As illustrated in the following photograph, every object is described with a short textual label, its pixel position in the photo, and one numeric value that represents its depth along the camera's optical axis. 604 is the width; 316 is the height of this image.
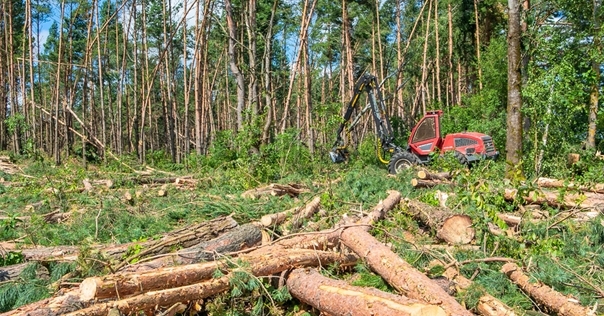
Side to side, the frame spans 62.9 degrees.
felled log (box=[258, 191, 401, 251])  5.08
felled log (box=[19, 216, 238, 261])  4.83
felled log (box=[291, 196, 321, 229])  6.32
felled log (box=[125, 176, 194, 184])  11.85
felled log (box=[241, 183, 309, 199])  8.62
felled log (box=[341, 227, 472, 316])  3.56
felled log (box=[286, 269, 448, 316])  3.21
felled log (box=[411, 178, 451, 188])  9.05
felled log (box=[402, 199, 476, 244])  5.83
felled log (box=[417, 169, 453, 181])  9.71
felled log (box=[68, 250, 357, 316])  3.54
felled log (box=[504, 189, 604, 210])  6.94
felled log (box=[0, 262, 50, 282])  4.51
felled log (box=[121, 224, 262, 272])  4.43
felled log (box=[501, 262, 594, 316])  3.81
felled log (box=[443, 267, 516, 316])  3.70
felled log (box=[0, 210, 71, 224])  7.78
